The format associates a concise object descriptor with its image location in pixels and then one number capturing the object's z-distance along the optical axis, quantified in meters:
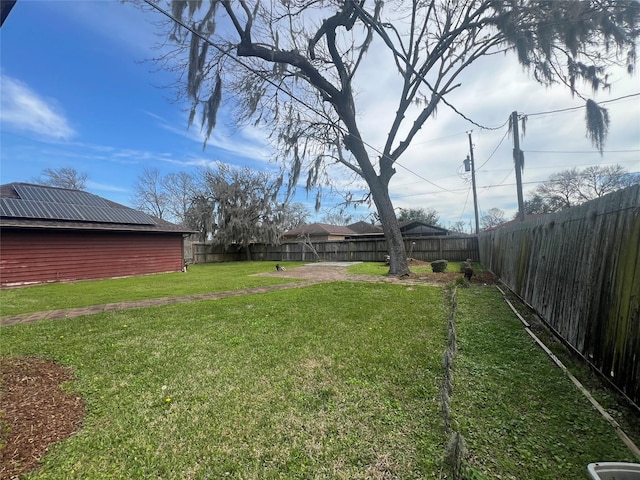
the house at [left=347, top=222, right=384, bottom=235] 27.36
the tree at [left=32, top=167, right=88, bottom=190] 21.69
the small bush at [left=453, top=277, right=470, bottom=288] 6.99
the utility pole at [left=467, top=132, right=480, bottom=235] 15.66
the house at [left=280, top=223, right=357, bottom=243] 26.56
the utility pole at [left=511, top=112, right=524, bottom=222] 8.78
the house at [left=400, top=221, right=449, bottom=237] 20.75
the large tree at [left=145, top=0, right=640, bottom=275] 5.49
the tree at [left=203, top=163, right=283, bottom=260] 18.59
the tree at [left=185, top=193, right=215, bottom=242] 18.34
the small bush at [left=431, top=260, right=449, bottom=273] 9.79
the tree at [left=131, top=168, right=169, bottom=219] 27.42
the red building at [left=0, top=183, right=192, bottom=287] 8.95
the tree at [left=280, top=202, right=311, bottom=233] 31.48
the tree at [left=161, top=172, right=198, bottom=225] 26.89
